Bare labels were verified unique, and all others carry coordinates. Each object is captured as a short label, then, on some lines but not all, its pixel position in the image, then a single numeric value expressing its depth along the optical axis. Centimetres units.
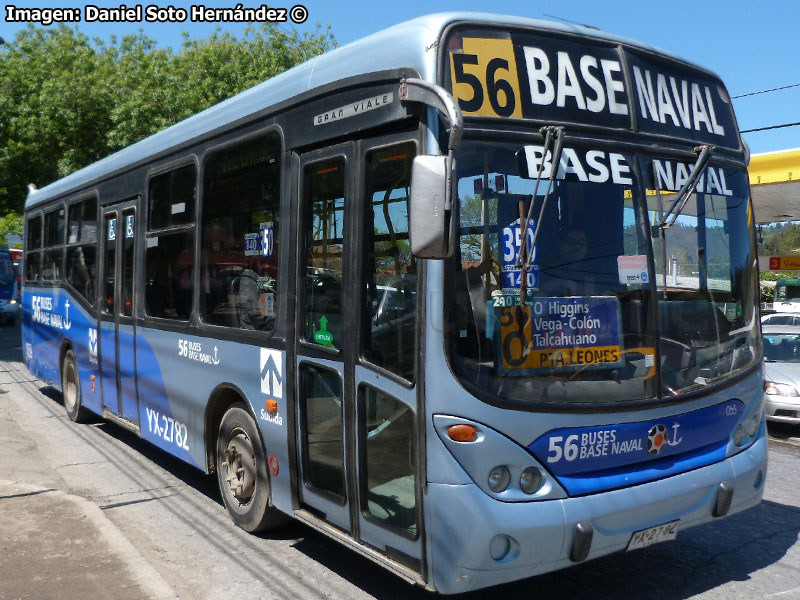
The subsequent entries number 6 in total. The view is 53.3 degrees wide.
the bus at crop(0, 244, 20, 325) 3031
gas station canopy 1426
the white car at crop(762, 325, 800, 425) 955
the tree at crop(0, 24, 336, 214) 2162
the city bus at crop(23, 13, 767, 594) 377
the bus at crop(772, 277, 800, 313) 3703
